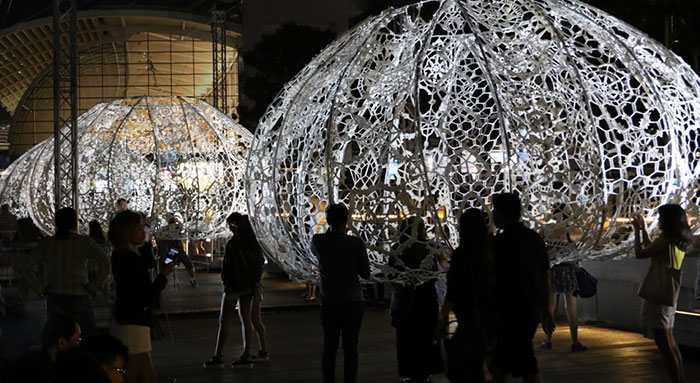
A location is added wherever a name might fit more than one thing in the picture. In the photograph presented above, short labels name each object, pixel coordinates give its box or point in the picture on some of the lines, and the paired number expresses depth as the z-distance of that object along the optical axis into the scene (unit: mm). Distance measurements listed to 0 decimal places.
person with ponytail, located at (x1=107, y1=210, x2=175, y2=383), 7055
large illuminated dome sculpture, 8820
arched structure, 55562
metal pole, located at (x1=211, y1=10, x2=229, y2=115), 29891
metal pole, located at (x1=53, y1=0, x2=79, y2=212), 16125
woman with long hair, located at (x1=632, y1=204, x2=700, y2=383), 7770
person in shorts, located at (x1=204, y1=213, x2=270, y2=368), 10484
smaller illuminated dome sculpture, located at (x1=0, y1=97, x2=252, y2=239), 17812
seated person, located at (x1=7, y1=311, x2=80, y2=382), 5762
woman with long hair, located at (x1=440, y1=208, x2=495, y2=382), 6582
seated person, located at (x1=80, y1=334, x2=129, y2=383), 4695
